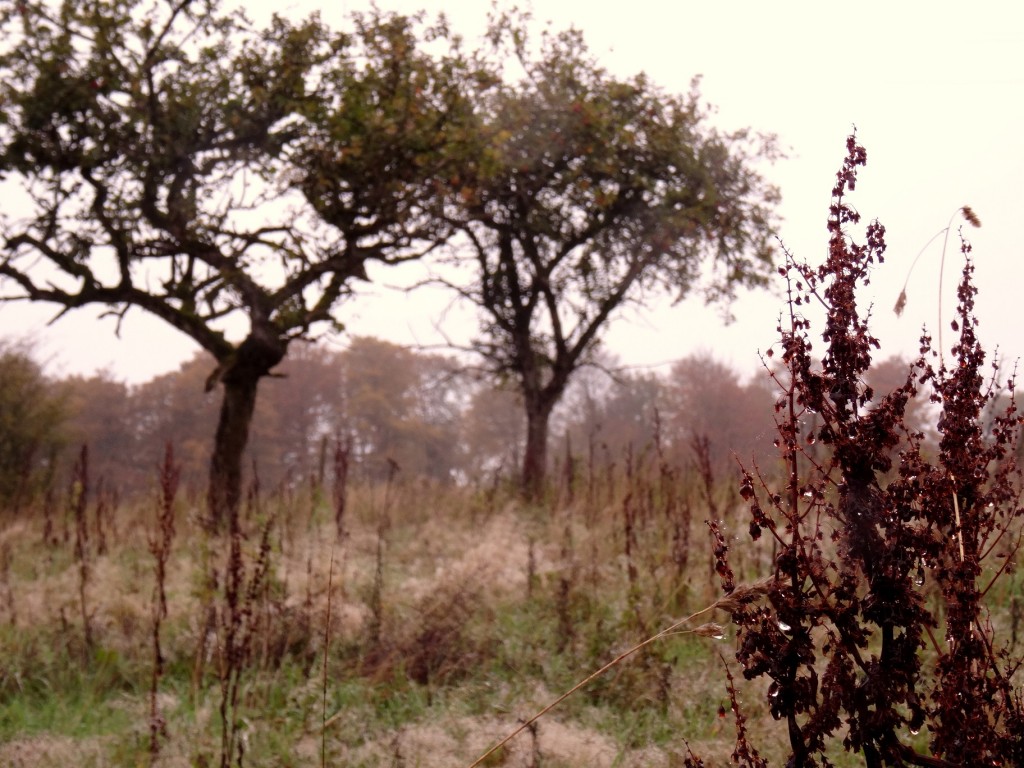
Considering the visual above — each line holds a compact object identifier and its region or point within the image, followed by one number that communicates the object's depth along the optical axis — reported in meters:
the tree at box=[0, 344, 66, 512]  17.73
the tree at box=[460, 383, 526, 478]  42.38
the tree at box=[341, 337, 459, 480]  41.72
